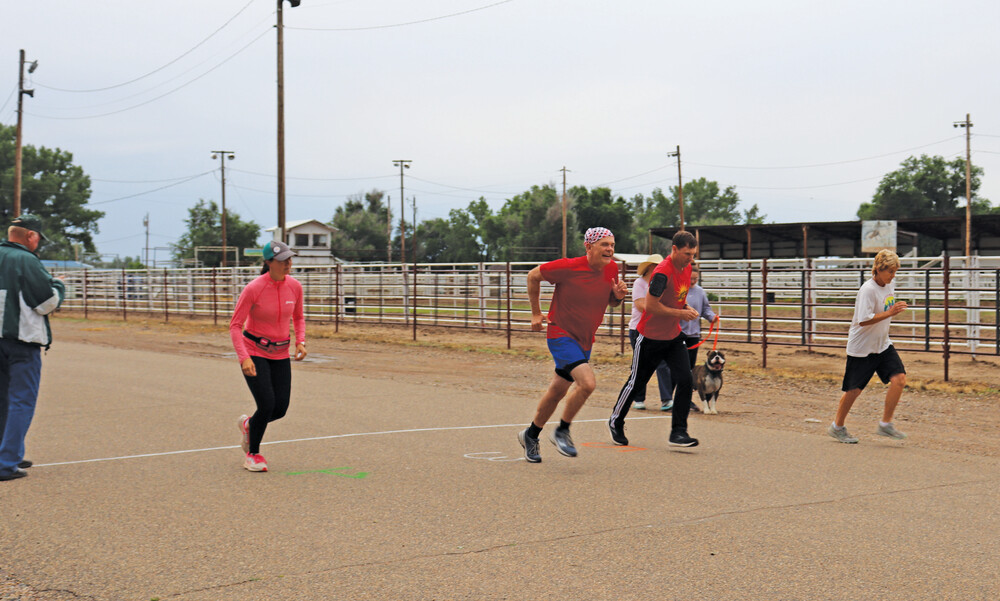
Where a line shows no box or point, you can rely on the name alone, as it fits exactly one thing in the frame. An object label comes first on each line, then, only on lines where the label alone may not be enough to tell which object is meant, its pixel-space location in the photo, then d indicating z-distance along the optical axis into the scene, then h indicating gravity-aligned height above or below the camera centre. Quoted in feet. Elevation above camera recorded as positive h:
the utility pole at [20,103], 139.03 +26.12
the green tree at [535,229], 292.20 +14.75
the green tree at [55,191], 297.74 +27.52
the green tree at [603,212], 300.34 +20.36
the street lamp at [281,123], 95.45 +15.83
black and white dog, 35.24 -4.05
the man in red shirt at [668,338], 26.16 -1.87
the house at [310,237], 300.61 +12.79
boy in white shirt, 27.84 -2.25
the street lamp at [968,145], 157.36 +26.14
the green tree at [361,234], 343.26 +15.51
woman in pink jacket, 23.81 -1.59
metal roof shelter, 145.69 +6.46
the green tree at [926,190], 275.39 +24.90
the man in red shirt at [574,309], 24.63 -0.92
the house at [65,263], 284.10 +4.02
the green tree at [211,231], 298.97 +14.52
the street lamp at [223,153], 235.40 +31.12
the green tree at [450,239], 350.43 +13.76
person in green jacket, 23.02 -1.53
